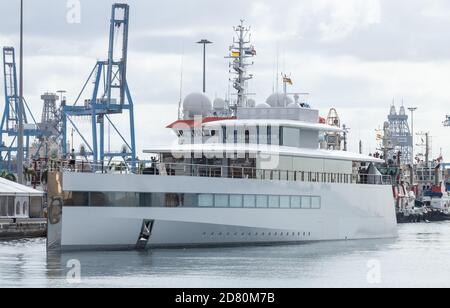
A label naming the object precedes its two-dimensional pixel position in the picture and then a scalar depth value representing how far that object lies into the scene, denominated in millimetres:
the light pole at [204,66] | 82844
